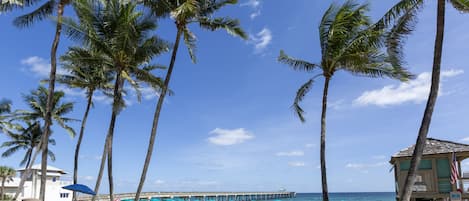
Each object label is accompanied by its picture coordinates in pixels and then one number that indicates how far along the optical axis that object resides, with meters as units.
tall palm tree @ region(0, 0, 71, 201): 14.06
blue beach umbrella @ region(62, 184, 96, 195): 15.30
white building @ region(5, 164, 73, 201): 33.50
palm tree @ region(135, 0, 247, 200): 14.05
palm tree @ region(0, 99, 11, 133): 26.30
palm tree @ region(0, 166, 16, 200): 31.23
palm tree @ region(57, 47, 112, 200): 20.02
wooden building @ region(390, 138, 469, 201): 10.98
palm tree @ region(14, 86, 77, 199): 27.92
